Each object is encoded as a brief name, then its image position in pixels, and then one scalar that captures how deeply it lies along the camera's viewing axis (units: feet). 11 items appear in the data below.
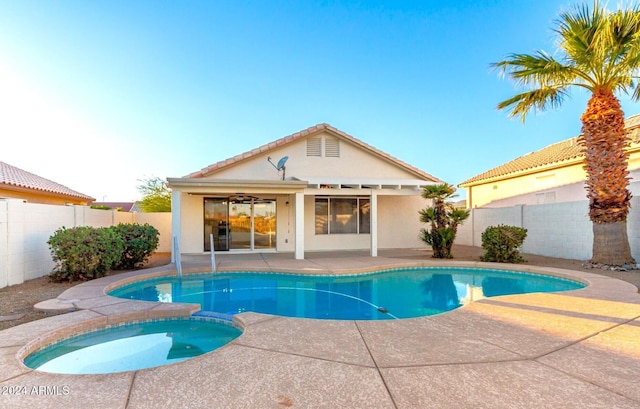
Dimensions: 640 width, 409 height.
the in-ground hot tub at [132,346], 14.58
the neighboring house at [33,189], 49.70
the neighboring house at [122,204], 176.52
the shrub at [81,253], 29.40
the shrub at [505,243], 40.68
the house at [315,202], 50.57
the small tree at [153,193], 100.78
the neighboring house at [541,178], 52.90
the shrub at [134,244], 38.06
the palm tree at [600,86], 33.24
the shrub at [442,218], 45.65
